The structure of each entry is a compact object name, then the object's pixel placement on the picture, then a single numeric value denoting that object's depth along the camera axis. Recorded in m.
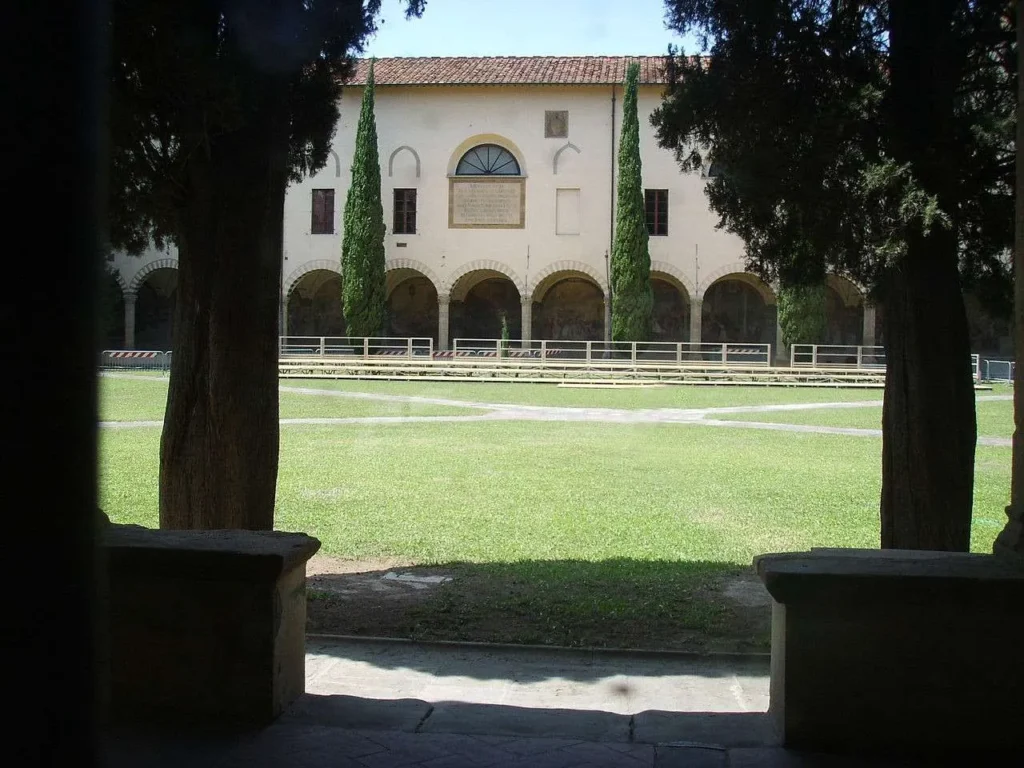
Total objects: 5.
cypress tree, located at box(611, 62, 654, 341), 32.25
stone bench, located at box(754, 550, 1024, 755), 2.85
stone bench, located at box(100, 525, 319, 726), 3.08
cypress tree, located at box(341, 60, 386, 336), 32.66
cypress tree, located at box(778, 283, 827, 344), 31.17
